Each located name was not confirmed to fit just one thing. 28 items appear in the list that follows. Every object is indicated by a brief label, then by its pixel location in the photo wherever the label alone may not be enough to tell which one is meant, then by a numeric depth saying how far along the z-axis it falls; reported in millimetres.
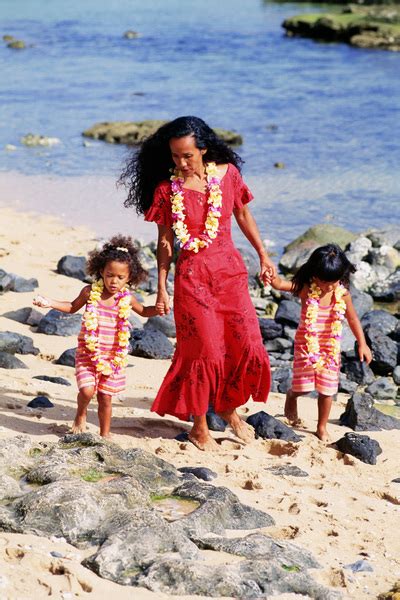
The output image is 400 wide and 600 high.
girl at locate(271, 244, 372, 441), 13395
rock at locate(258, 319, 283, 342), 18728
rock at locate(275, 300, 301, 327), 19127
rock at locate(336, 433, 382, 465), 12675
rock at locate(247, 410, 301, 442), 13124
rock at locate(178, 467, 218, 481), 11436
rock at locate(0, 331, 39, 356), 15709
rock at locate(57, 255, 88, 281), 21050
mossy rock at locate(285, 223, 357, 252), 24938
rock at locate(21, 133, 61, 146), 38055
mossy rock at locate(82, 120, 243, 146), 38425
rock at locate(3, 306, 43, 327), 17646
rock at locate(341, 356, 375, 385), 17347
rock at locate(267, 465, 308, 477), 11921
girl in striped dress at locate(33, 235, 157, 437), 12127
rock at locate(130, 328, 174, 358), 16749
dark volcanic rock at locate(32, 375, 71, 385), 14698
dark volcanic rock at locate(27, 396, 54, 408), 13423
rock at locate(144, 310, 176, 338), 18230
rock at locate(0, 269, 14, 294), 19099
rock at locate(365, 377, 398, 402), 16834
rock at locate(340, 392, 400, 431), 14100
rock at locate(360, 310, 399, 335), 18728
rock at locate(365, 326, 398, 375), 17703
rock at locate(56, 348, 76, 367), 15581
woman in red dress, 12383
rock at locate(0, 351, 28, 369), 14911
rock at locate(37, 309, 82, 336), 17119
